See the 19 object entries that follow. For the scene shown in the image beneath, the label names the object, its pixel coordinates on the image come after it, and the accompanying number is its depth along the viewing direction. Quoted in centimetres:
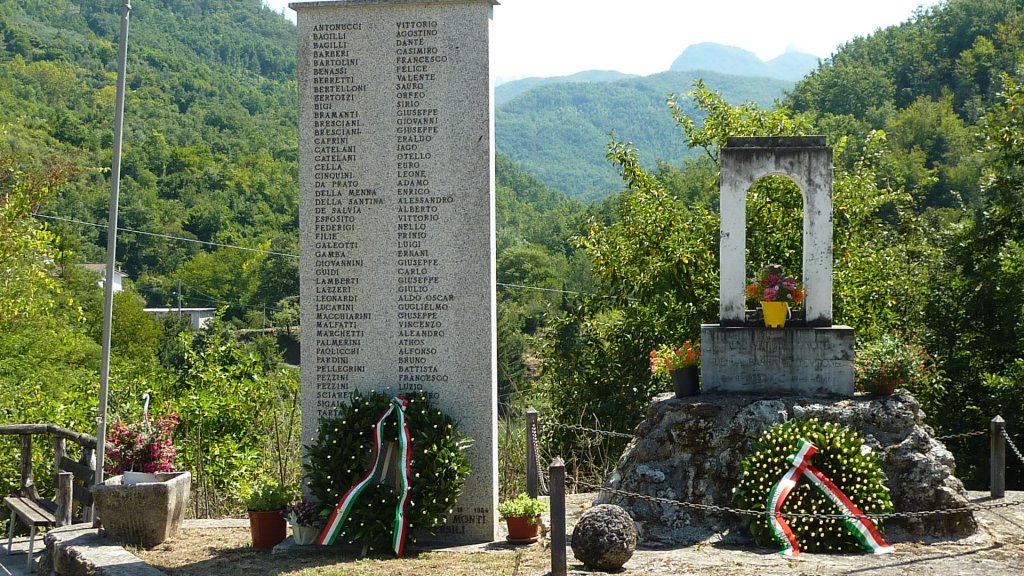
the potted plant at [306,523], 831
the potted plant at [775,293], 941
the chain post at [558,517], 664
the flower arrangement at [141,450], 830
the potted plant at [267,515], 843
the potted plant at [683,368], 934
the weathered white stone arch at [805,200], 960
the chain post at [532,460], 930
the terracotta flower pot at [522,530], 829
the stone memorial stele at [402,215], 854
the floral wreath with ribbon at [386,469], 809
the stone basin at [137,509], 803
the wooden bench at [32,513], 819
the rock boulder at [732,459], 849
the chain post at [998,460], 977
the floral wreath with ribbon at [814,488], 804
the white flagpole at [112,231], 759
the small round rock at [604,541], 713
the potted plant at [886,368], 895
